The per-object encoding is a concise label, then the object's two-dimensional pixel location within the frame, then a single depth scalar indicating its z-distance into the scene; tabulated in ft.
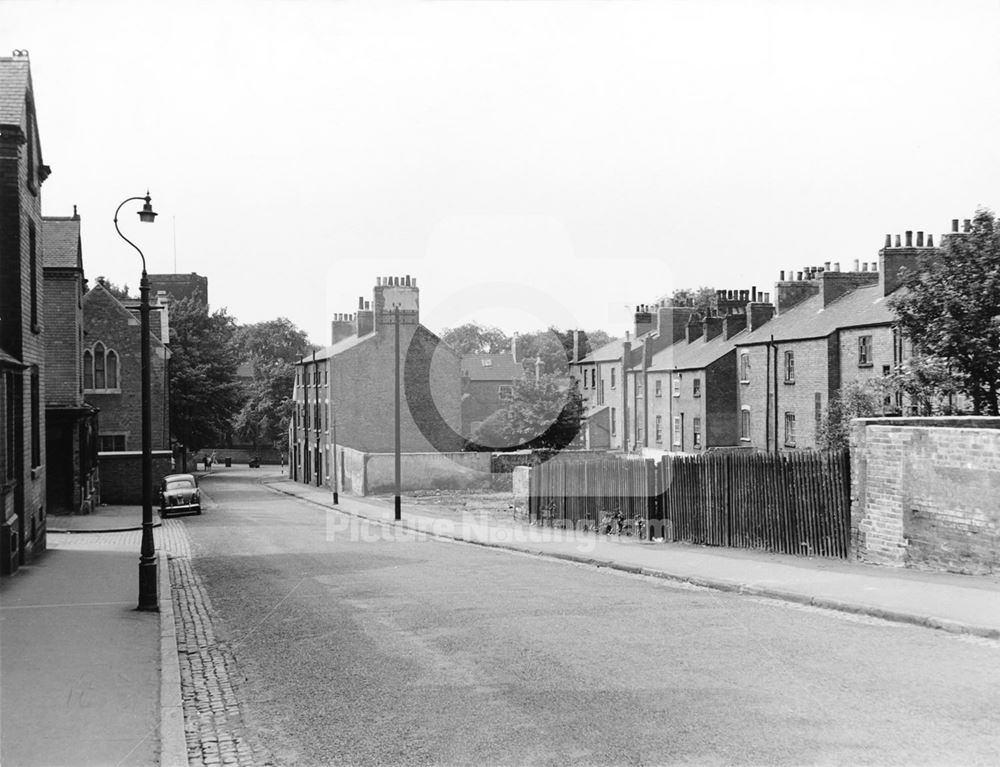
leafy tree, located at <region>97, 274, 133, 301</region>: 240.01
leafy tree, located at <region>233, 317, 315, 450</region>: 306.96
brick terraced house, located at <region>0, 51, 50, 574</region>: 63.10
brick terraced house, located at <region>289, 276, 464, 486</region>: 180.96
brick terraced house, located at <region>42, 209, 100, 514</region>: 111.14
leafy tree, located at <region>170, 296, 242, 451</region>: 211.20
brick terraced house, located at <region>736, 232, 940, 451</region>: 118.73
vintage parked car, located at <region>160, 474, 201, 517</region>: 125.80
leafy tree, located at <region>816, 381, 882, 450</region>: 100.42
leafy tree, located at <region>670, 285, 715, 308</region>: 286.25
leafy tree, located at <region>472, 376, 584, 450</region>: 154.92
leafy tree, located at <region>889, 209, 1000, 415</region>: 70.18
